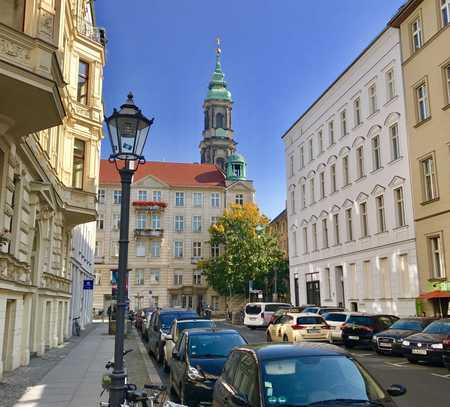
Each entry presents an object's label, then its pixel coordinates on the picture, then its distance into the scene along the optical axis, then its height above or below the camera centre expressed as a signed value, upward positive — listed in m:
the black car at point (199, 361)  9.49 -1.07
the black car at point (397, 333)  18.83 -1.08
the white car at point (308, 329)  21.30 -1.00
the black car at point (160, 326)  18.17 -0.76
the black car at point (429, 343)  16.14 -1.24
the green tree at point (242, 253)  60.81 +6.09
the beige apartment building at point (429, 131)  26.27 +9.01
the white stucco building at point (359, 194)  30.58 +7.60
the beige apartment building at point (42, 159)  11.34 +4.48
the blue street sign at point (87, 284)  29.58 +1.32
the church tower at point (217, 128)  93.19 +31.76
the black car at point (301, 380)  5.43 -0.82
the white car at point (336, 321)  24.43 -0.78
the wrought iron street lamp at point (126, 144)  7.31 +2.37
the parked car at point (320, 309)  28.59 -0.24
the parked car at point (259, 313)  36.00 -0.51
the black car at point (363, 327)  22.23 -0.97
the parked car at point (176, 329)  15.28 -0.68
